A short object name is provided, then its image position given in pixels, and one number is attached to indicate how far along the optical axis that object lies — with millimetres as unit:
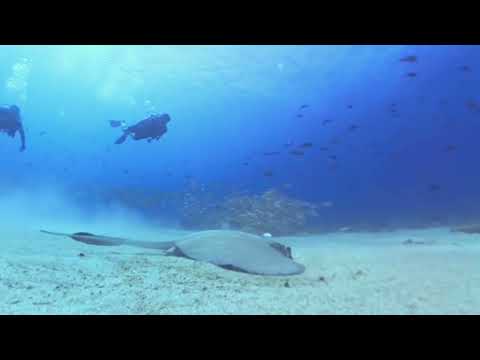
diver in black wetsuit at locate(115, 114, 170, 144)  10367
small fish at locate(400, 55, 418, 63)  13802
